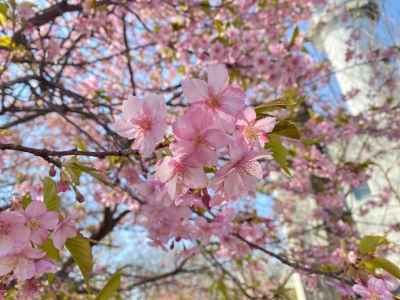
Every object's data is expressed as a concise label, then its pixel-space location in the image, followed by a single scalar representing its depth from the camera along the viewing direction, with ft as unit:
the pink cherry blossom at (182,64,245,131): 0.55
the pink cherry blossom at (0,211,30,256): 0.59
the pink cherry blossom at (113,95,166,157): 0.56
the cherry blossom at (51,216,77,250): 0.65
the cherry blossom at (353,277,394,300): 0.76
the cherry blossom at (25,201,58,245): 0.61
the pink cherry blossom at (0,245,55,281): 0.59
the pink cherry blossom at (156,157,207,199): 0.56
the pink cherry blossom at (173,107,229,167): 0.53
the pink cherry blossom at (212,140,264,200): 0.58
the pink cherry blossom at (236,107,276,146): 0.56
